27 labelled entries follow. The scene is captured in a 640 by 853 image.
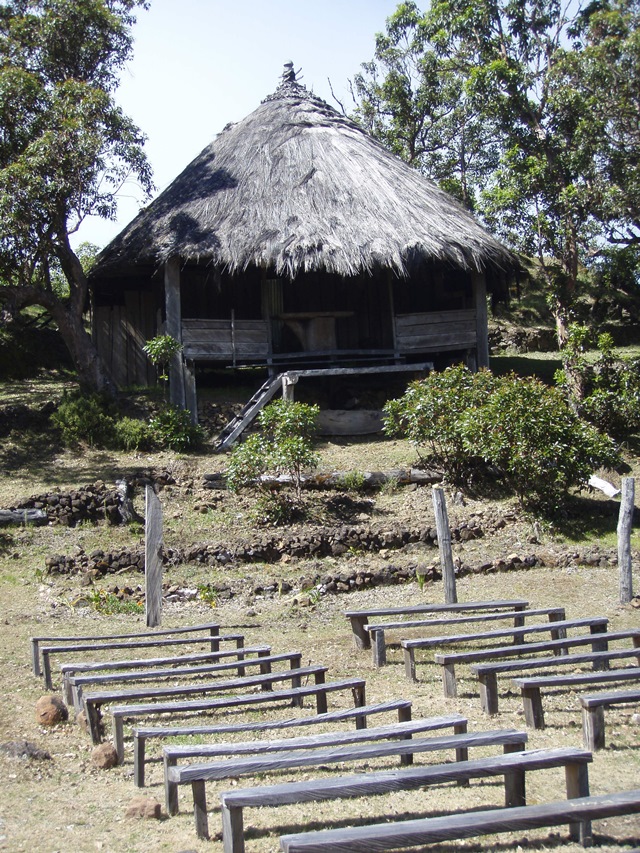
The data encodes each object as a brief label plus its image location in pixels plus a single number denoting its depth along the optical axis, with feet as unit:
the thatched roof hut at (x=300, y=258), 55.26
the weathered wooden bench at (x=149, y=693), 19.93
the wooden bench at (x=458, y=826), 12.04
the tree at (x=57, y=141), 51.19
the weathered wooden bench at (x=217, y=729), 17.39
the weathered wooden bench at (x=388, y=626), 26.62
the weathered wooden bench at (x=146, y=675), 21.50
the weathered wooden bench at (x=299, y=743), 15.65
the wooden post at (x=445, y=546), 32.12
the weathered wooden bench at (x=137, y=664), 22.50
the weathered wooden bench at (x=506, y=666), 21.40
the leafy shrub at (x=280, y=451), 43.34
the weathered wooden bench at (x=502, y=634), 24.20
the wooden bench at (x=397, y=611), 28.09
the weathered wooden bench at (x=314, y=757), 14.61
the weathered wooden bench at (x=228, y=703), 18.72
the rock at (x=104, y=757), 18.92
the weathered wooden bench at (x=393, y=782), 13.44
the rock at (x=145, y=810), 16.28
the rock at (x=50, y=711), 21.45
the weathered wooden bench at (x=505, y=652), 22.44
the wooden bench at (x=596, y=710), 18.92
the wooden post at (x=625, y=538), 32.53
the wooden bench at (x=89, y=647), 24.08
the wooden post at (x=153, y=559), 31.14
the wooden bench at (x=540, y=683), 19.75
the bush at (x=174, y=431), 51.39
